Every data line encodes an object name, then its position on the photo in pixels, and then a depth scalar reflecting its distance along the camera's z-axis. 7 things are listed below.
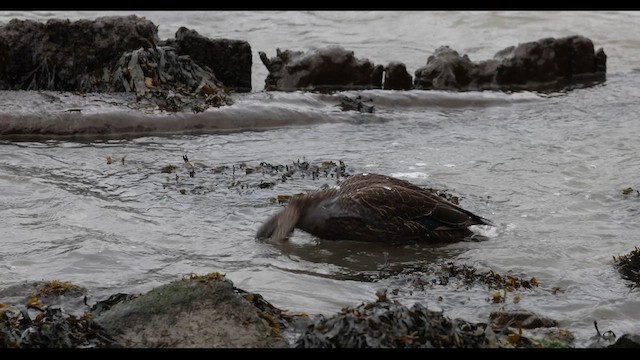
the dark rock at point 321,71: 25.70
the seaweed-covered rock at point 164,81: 21.92
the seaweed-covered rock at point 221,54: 24.02
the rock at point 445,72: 26.62
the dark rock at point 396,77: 26.25
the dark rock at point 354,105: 23.31
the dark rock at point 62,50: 22.70
